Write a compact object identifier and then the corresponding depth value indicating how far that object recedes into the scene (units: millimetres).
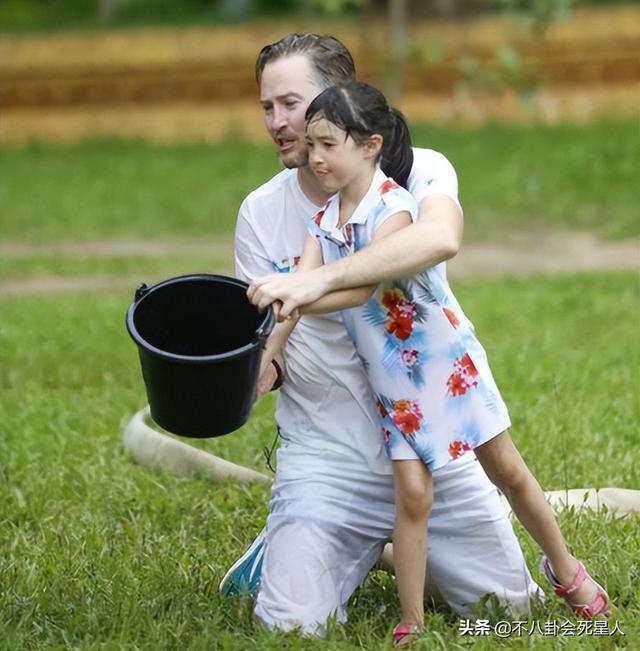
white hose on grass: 8797
